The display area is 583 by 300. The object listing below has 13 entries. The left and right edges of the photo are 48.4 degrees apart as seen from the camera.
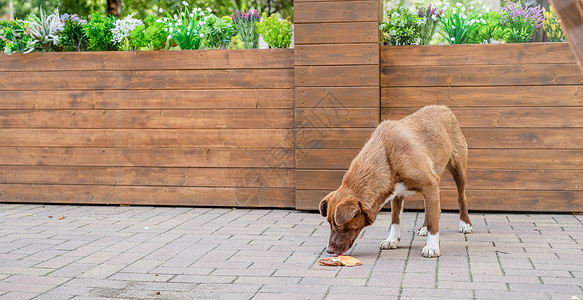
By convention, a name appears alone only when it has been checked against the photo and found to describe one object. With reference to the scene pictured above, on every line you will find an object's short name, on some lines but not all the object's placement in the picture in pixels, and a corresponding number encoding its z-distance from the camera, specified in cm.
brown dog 478
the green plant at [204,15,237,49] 749
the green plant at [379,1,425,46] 712
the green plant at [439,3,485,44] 707
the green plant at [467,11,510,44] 697
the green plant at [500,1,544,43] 696
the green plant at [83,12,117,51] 767
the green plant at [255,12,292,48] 730
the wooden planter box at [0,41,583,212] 675
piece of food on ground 464
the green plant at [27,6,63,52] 777
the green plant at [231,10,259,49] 745
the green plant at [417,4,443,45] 716
